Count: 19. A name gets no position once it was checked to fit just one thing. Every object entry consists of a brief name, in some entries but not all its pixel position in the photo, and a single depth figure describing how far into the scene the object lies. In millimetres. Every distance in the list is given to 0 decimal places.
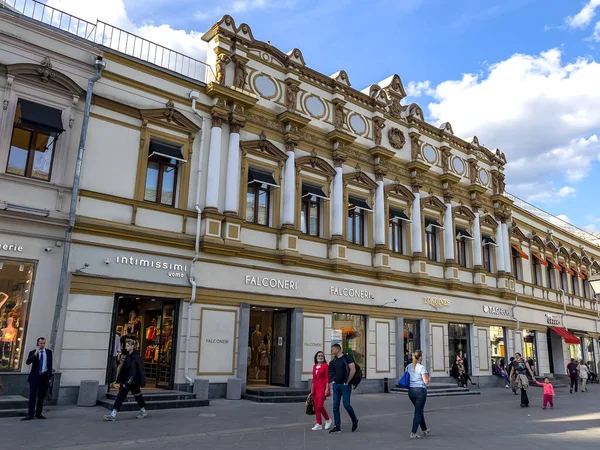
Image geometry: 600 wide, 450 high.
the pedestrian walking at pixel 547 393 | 17062
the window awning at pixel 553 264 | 33847
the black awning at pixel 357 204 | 21609
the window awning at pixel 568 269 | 35344
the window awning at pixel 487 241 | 27906
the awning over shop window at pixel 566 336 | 30953
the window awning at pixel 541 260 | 32219
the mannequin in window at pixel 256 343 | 19719
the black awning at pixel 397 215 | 22969
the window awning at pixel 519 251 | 30306
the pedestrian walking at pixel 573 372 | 24734
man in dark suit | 11625
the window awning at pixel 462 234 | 26453
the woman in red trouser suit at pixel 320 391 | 11289
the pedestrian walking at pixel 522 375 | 17188
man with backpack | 10984
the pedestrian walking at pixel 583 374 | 25172
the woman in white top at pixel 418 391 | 10406
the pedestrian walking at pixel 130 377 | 12078
